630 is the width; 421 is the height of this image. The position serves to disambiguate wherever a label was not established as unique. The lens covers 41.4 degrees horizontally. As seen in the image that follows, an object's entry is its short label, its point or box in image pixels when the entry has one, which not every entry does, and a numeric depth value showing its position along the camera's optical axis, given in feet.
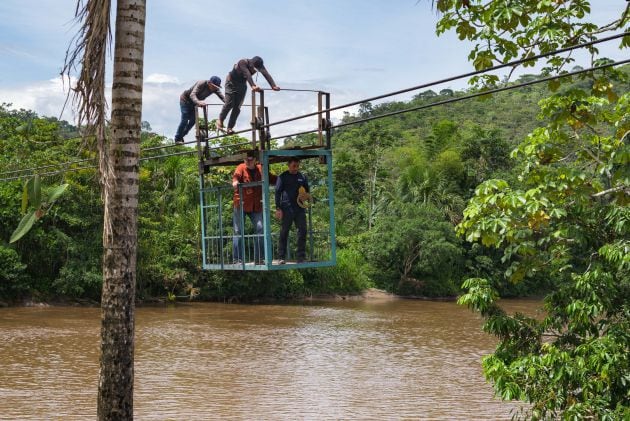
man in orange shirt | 30.40
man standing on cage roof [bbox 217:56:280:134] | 31.19
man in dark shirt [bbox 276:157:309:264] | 30.66
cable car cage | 29.09
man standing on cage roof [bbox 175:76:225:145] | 34.09
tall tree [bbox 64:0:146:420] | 20.90
